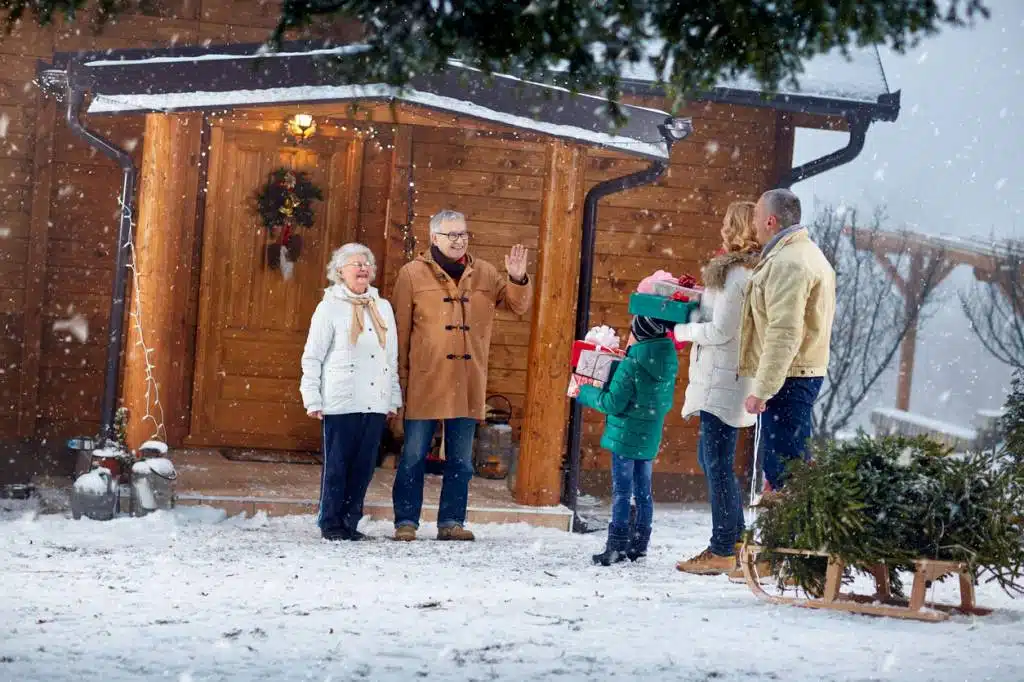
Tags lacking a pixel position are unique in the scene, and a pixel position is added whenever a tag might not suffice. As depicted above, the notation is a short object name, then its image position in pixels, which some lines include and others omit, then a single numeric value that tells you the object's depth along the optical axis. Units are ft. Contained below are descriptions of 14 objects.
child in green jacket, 40.52
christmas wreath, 61.39
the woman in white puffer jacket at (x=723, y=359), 38.82
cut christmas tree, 32.85
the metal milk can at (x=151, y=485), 47.54
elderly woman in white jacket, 44.00
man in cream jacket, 36.30
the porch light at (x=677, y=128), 51.35
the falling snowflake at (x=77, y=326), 59.11
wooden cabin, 58.07
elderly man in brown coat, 44.79
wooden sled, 32.83
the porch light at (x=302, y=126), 60.25
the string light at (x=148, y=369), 49.22
